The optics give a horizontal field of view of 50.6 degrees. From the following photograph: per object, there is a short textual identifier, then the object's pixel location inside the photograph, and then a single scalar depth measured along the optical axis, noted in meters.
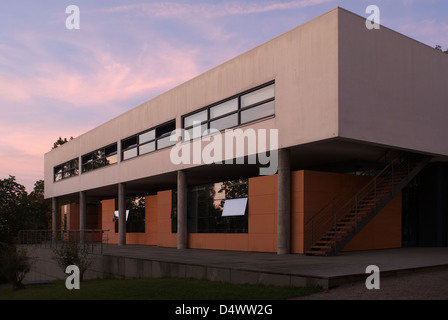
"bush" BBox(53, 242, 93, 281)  14.65
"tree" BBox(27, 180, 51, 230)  38.56
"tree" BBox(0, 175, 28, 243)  36.56
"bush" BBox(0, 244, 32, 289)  14.31
